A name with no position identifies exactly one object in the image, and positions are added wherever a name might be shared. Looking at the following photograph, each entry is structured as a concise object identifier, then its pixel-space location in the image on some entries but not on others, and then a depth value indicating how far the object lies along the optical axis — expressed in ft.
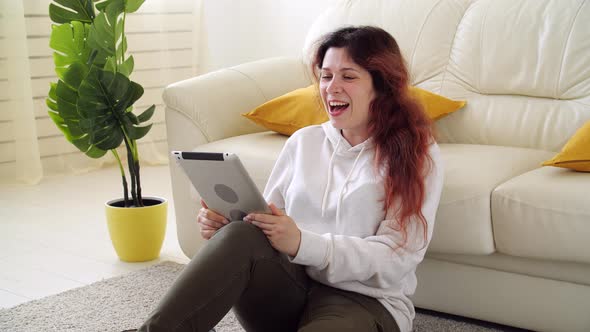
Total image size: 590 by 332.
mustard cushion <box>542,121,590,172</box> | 6.40
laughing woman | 4.88
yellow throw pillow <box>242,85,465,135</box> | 8.18
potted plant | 8.53
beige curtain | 12.82
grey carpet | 7.00
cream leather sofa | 6.26
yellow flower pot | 8.98
